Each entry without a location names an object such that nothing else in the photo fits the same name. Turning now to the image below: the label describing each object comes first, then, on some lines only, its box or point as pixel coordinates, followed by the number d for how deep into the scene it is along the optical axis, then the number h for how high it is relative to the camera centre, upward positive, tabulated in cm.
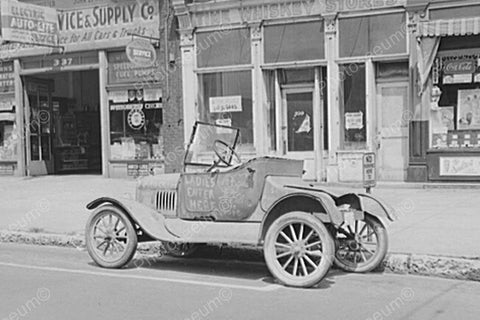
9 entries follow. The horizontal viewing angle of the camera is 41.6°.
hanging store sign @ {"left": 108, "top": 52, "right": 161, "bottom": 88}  1782 +207
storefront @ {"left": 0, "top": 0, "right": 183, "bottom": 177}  1772 +186
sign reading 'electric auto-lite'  1711 +346
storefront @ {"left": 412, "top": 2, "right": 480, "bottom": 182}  1432 +107
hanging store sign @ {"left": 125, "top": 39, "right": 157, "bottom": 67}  1672 +245
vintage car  689 -87
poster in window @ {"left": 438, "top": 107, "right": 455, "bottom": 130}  1476 +50
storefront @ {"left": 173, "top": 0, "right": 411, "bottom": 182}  1537 +163
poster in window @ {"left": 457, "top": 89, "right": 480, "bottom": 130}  1458 +66
